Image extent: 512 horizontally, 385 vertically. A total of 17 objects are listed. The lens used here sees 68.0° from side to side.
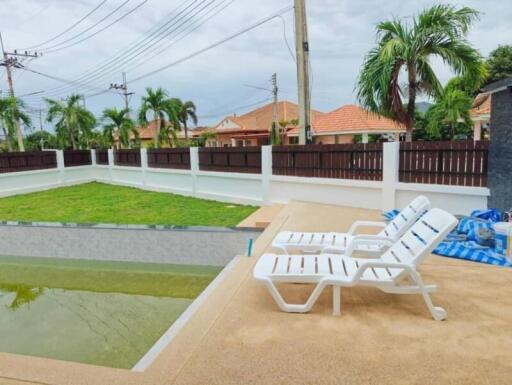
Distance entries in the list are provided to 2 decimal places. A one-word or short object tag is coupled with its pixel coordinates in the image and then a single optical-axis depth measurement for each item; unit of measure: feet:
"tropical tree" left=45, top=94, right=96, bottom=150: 71.46
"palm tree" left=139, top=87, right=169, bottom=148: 73.00
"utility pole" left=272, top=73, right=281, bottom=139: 119.87
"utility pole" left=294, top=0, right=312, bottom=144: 35.91
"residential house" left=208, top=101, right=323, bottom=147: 130.82
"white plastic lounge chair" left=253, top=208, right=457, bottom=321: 11.28
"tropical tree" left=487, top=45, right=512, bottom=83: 75.20
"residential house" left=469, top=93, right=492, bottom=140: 57.62
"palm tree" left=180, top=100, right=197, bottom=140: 125.29
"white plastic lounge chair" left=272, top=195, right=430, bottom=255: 15.25
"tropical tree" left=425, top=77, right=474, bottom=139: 65.98
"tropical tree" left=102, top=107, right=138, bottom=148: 78.84
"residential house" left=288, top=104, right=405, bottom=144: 81.79
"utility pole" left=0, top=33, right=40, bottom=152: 85.43
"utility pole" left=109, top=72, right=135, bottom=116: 139.13
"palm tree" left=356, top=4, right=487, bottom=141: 28.35
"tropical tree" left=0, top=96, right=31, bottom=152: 60.64
